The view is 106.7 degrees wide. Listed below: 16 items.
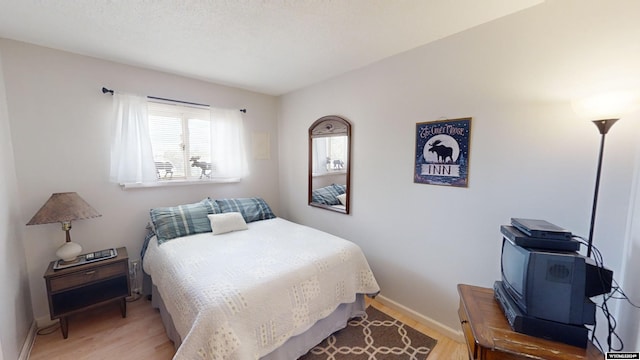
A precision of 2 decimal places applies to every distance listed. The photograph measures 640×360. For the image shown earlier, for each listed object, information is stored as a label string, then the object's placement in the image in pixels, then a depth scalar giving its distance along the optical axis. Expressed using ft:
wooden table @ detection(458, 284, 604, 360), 3.17
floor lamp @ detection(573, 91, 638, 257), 3.72
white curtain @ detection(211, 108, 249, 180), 9.96
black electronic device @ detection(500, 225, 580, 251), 3.37
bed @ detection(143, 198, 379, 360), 4.42
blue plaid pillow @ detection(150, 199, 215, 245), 7.61
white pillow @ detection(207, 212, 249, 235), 8.13
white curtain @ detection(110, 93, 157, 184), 7.75
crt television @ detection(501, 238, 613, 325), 3.22
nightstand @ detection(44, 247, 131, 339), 6.20
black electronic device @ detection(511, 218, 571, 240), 3.42
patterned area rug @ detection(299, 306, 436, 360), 5.87
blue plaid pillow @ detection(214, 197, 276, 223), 9.37
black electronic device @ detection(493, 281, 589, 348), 3.24
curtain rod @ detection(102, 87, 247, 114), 7.48
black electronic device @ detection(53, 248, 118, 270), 6.48
